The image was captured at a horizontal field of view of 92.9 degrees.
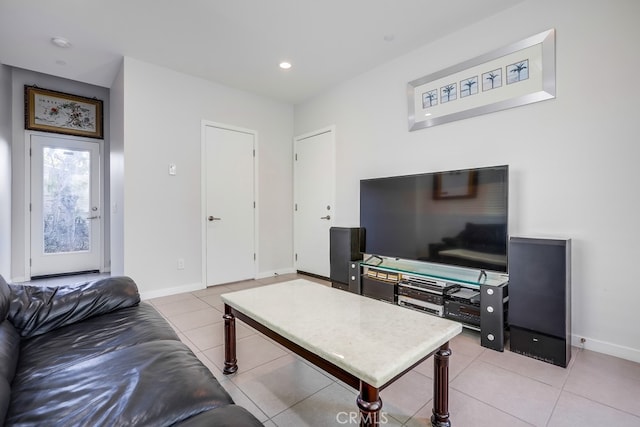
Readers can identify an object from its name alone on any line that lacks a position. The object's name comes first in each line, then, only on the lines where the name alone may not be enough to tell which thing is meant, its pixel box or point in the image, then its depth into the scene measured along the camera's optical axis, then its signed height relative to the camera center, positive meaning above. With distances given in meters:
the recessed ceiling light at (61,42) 2.78 +1.59
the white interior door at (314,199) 4.02 +0.18
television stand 2.15 -0.66
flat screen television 2.28 -0.03
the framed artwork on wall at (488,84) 2.24 +1.08
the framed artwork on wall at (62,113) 3.87 +1.35
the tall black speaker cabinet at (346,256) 3.25 -0.48
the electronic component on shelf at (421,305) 2.53 -0.81
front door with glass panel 4.04 +0.10
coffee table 1.05 -0.53
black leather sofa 0.86 -0.57
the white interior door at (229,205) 3.78 +0.10
